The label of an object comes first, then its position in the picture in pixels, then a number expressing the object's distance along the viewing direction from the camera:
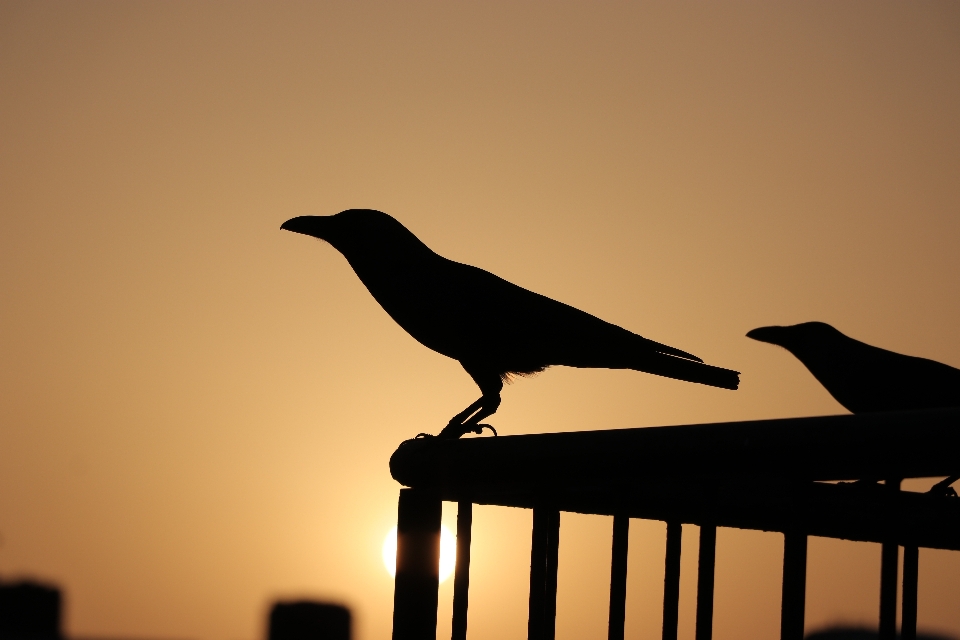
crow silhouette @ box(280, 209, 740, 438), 7.18
